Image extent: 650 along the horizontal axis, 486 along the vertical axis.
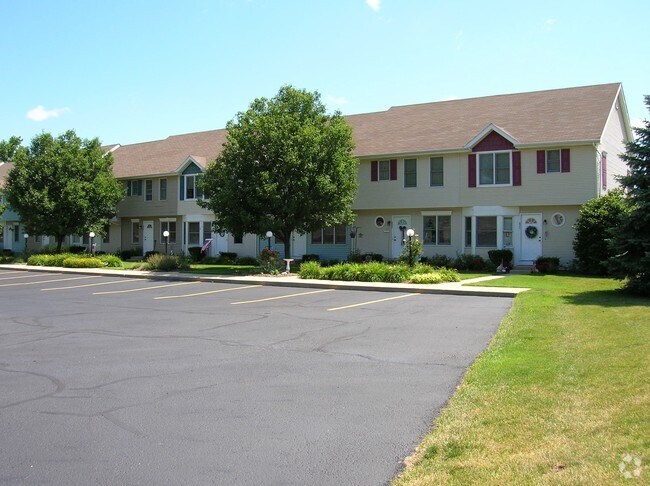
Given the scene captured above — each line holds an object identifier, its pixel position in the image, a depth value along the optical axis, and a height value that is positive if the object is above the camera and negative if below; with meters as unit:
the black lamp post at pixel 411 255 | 21.85 -0.29
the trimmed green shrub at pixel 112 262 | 30.38 -0.70
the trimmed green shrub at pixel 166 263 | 26.73 -0.68
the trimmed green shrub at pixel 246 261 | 32.19 -0.72
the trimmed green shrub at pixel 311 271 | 21.98 -0.89
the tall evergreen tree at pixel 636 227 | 14.91 +0.52
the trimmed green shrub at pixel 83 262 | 29.73 -0.70
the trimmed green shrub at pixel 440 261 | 26.89 -0.64
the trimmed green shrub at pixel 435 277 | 19.52 -1.03
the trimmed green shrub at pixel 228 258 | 33.12 -0.56
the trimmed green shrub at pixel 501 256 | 25.22 -0.42
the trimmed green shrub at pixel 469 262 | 26.03 -0.69
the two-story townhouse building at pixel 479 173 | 25.17 +3.49
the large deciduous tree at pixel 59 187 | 34.59 +3.80
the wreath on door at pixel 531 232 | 25.89 +0.68
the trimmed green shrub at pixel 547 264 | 23.94 -0.72
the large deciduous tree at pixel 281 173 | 24.48 +3.29
